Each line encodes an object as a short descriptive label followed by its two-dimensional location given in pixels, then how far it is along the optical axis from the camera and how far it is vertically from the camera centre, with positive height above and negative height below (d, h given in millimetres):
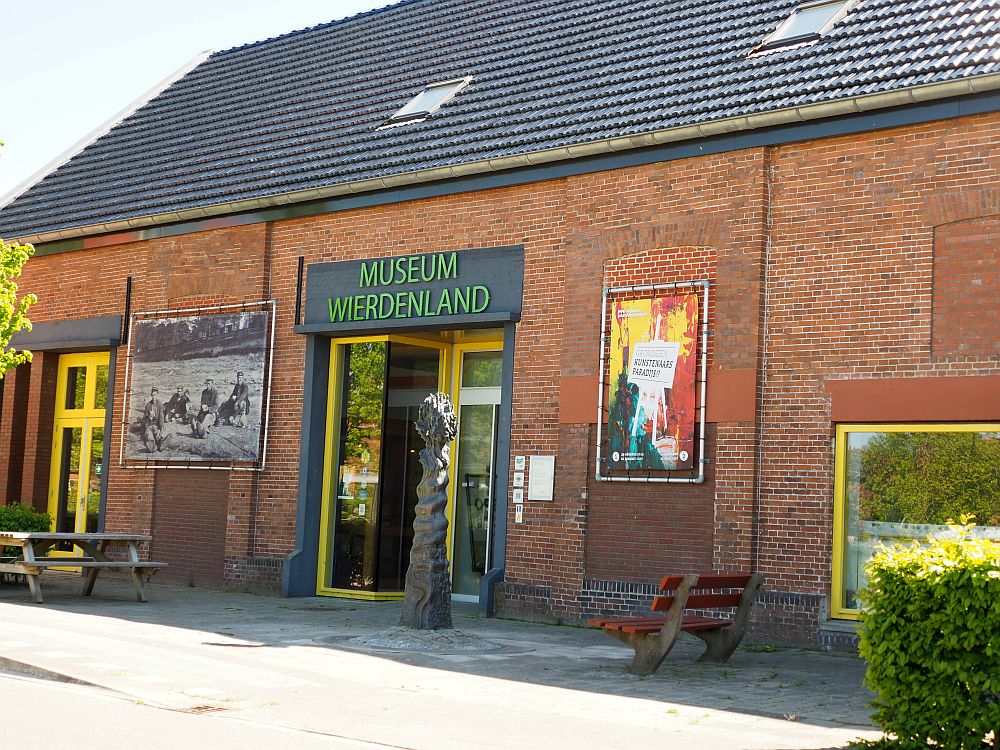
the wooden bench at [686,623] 9898 -1043
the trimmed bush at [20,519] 16750 -711
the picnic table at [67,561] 14383 -1081
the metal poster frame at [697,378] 12984 +1230
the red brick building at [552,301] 11992 +2193
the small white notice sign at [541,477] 14242 +140
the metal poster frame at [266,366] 17031 +1522
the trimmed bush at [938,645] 6293 -710
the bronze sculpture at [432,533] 11758 -453
